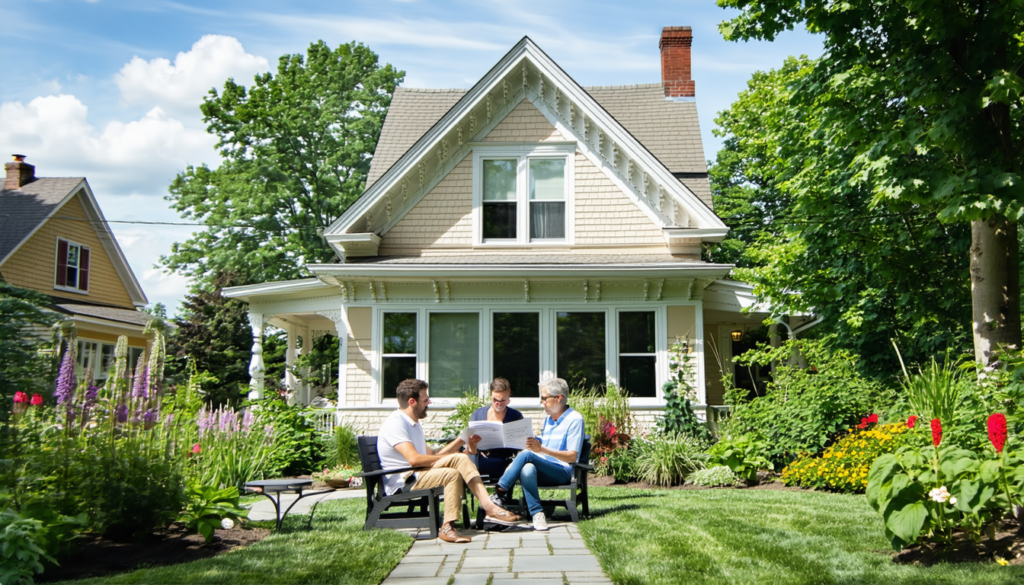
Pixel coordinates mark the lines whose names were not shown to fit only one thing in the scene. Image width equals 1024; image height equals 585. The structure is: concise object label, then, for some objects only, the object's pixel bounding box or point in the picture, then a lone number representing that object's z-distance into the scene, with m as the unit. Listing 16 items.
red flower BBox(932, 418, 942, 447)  4.89
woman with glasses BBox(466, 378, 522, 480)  7.48
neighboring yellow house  21.91
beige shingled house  13.00
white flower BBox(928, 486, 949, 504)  4.59
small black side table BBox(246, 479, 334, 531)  6.12
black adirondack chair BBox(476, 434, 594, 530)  6.71
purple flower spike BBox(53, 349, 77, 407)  5.39
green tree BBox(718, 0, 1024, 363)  6.15
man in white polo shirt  6.28
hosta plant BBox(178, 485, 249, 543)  5.74
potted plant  10.39
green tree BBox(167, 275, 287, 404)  21.16
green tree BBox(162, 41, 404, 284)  24.50
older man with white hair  6.51
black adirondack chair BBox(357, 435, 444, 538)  6.12
